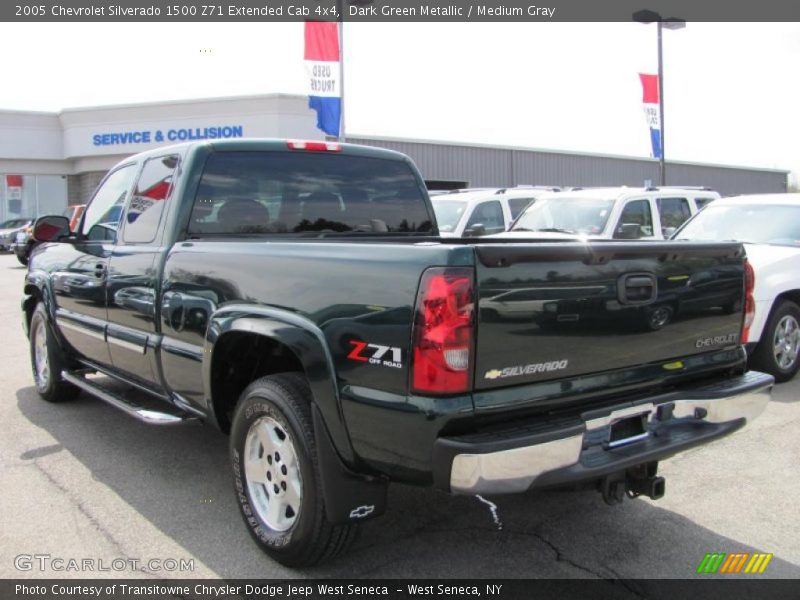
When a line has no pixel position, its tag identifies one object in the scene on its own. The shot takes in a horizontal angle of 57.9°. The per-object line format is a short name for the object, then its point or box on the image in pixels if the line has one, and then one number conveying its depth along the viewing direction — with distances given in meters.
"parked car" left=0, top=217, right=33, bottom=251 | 28.23
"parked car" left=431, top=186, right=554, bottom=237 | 11.55
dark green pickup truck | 2.64
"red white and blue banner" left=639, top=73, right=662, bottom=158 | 19.27
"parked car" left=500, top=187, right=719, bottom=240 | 9.53
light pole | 17.67
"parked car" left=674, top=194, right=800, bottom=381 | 6.44
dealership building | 28.70
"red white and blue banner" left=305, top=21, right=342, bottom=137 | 14.02
